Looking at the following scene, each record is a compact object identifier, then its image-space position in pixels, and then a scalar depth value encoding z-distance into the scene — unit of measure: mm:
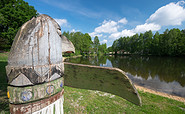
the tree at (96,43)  69700
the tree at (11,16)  11844
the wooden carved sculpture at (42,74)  742
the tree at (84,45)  48169
